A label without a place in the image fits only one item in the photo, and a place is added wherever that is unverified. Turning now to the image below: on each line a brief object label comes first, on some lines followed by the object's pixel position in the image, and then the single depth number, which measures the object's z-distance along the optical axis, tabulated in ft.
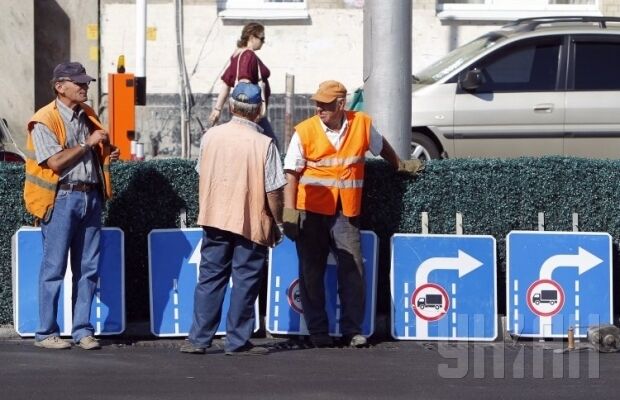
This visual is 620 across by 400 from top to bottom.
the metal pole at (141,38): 111.14
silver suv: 89.25
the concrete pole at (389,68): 66.03
